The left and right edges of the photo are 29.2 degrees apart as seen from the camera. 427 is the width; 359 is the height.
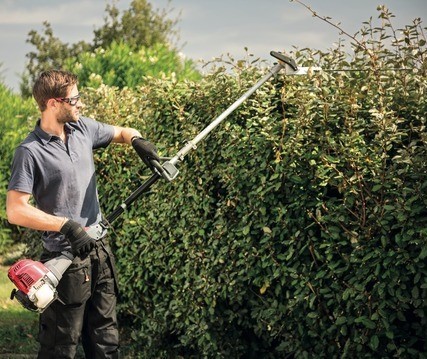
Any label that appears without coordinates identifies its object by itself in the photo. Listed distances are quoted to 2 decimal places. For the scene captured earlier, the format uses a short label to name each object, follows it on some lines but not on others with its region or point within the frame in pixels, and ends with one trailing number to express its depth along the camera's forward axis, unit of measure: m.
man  4.74
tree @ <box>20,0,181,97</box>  20.25
